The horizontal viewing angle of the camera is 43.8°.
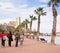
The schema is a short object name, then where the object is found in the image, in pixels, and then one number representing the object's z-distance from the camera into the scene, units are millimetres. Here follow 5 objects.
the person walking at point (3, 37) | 8352
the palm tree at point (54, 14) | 12870
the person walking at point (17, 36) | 8539
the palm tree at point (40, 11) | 22700
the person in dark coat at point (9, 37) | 8655
